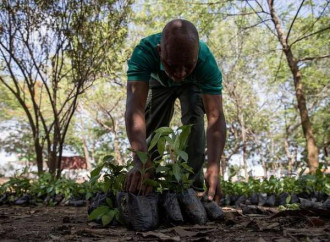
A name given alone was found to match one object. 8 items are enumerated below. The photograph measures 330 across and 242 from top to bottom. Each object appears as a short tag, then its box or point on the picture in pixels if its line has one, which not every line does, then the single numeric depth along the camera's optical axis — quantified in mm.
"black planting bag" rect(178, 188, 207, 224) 2127
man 2070
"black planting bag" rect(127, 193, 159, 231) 1970
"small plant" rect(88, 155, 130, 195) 2238
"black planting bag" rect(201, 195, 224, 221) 2252
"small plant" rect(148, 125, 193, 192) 2076
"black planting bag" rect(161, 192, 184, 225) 2084
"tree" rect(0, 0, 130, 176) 6594
